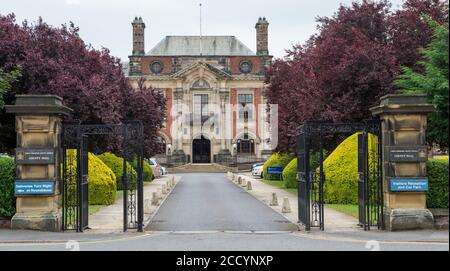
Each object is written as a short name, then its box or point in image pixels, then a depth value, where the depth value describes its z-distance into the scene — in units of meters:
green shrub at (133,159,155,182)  47.34
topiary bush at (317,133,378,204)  26.19
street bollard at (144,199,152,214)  23.36
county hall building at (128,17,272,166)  83.31
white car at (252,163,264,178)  56.79
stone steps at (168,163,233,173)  76.38
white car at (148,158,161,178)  56.74
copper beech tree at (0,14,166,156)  26.11
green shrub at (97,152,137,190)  37.50
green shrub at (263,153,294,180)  46.61
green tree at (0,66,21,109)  21.47
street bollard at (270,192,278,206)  26.91
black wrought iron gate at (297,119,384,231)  17.62
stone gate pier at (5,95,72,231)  16.98
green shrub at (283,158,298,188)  37.00
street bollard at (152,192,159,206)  27.45
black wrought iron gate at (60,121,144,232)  17.52
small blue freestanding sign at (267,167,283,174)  47.17
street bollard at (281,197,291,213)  23.28
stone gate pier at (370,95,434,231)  16.75
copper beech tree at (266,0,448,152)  26.53
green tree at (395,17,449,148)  17.01
